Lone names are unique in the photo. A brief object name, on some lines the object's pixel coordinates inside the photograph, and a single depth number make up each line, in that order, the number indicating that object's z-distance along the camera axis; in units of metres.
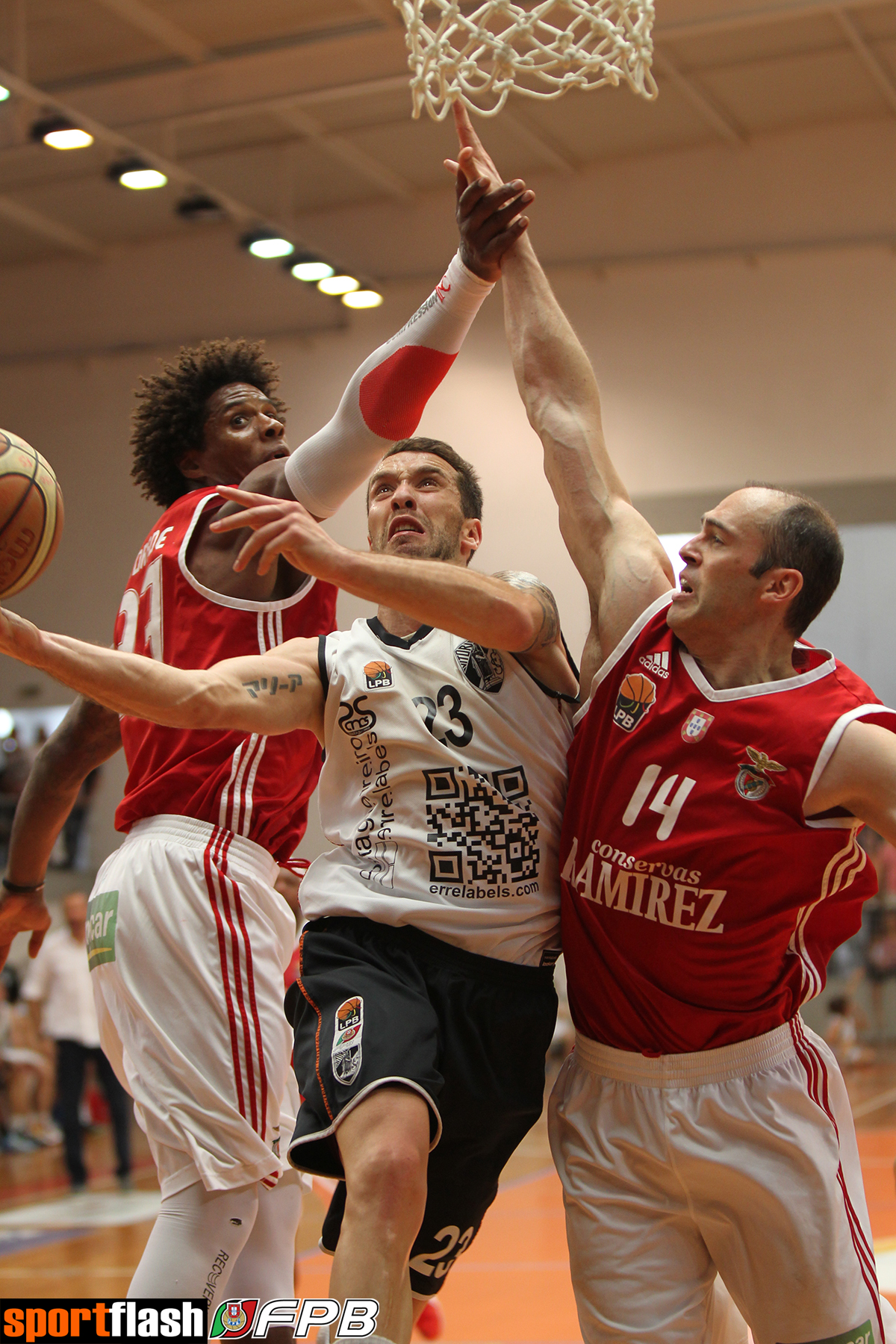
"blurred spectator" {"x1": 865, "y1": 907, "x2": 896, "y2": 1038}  12.77
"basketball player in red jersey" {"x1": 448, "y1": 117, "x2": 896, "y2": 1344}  2.68
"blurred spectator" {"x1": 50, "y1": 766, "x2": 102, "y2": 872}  12.54
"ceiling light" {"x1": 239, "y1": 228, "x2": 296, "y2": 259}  10.36
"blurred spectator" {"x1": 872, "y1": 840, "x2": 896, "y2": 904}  12.70
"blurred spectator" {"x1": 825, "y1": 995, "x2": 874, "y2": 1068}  12.30
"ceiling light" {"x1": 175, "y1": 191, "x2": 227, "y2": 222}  10.35
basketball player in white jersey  2.54
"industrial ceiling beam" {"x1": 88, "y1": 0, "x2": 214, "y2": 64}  9.06
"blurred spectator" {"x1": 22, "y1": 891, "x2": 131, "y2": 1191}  9.05
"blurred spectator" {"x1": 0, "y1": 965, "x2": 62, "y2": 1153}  10.91
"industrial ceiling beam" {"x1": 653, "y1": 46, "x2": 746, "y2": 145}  9.73
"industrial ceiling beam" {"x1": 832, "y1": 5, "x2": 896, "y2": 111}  9.19
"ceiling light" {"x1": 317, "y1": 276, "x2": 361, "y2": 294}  11.03
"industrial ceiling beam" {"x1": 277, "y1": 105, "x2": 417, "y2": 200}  10.54
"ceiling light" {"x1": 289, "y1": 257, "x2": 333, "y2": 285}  10.78
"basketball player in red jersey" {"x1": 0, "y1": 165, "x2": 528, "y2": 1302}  3.02
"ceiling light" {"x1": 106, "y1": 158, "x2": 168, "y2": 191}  9.55
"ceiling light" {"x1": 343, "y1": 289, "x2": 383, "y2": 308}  11.38
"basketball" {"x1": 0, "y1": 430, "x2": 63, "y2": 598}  3.02
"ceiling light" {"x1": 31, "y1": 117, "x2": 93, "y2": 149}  8.95
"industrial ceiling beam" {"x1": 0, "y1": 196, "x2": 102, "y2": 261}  11.85
